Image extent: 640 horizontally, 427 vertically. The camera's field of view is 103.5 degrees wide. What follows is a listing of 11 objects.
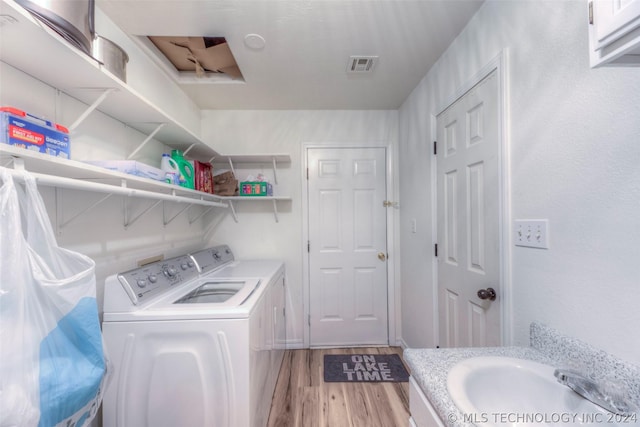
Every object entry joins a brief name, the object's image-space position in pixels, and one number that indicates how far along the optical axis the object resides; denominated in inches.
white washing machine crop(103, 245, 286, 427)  45.2
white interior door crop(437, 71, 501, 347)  49.2
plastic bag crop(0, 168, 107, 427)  25.6
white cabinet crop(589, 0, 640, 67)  18.4
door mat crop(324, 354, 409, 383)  81.7
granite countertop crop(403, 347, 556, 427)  25.5
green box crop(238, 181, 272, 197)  92.7
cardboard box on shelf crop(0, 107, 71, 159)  28.9
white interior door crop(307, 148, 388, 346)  102.5
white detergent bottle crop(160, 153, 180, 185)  58.0
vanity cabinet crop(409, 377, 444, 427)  28.2
